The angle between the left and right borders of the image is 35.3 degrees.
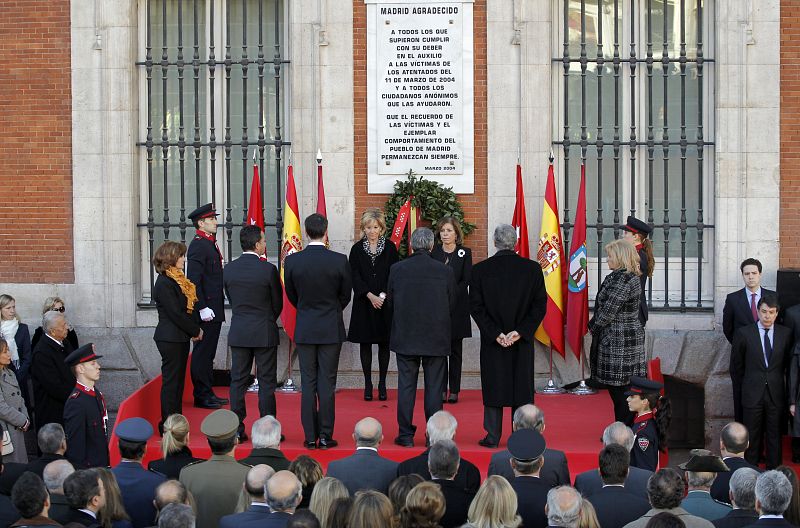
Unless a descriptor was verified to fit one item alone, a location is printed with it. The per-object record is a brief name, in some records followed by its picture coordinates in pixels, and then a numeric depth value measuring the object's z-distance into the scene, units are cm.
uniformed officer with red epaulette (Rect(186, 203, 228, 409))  1165
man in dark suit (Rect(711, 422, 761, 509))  789
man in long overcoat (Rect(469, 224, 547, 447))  1008
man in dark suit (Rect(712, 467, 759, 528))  637
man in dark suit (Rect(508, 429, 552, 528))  676
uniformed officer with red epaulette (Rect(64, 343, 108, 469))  923
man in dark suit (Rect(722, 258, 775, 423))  1178
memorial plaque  1305
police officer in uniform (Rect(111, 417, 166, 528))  712
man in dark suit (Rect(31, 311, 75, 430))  1120
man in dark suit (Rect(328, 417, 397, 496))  737
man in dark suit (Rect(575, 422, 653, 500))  725
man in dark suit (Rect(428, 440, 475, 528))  677
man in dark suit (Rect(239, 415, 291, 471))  741
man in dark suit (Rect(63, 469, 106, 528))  643
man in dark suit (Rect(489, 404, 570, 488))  742
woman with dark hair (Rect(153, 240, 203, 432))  1069
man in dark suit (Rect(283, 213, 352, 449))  1005
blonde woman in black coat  1187
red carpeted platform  1002
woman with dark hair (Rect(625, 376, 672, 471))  900
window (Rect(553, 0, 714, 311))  1316
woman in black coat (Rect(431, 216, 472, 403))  1180
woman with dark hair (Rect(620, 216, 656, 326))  1148
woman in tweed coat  1014
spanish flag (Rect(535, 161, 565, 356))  1260
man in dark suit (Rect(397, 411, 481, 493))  706
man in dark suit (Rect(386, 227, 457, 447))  1005
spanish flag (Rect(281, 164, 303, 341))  1273
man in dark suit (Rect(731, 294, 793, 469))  1123
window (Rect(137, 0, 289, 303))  1354
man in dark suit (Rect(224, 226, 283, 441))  1021
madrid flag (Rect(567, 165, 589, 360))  1255
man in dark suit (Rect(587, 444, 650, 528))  661
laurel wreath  1277
